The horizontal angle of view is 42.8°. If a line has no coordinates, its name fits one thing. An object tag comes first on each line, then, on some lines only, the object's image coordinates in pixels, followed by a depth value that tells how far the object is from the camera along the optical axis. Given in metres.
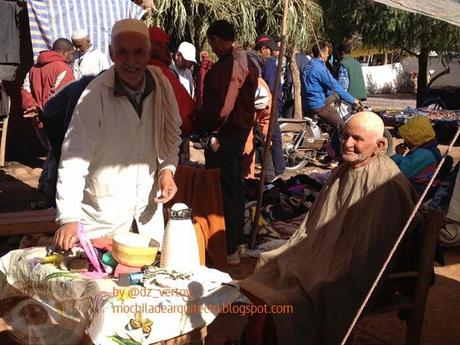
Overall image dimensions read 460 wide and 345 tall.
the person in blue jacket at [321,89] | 8.95
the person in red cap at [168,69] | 4.57
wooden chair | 3.16
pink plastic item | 2.52
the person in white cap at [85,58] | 6.67
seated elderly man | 3.13
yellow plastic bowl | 2.46
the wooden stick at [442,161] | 2.62
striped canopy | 7.70
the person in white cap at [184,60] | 7.32
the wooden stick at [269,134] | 5.38
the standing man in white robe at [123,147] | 2.80
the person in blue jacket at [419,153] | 5.39
